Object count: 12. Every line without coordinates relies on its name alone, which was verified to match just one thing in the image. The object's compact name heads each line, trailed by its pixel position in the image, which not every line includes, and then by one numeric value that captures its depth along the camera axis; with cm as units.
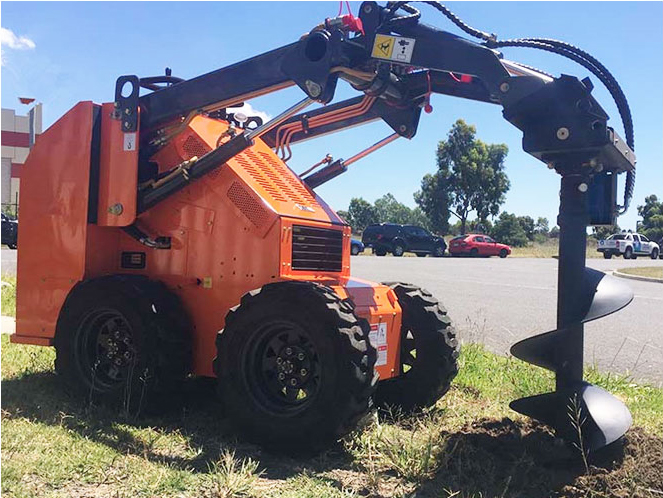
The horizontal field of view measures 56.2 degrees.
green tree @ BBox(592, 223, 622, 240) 5491
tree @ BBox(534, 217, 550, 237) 6112
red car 3612
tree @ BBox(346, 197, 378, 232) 7956
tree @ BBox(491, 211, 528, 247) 5159
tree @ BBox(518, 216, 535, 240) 5619
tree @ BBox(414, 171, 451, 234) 4472
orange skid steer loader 384
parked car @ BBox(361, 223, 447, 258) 3266
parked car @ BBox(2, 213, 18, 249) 1606
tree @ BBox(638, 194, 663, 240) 5653
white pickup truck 3919
